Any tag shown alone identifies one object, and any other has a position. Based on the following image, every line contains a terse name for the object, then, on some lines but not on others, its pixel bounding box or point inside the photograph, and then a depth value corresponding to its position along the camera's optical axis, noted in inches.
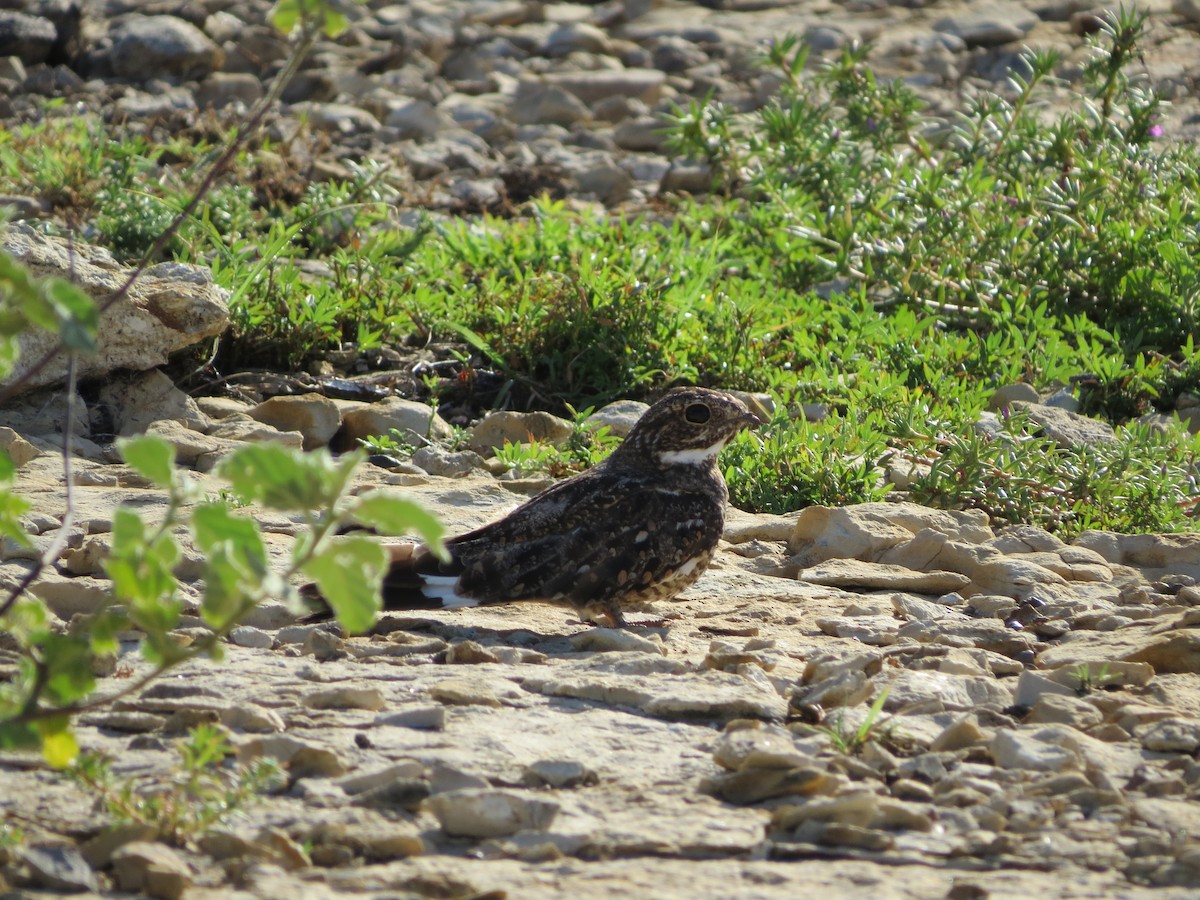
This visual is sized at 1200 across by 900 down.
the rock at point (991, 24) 977.5
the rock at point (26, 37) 865.5
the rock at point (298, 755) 251.4
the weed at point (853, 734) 275.1
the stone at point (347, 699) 285.0
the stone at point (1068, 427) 502.9
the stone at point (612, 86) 927.7
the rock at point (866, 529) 430.0
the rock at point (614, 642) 341.1
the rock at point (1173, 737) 280.5
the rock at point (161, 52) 880.3
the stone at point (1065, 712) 295.0
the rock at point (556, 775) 253.4
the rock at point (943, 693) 303.7
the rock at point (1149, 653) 328.5
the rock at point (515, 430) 513.7
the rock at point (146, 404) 494.0
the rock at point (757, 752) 253.8
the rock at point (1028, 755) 267.0
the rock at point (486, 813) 233.9
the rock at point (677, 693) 290.2
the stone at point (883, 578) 404.8
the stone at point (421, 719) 275.9
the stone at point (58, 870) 203.9
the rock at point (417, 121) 851.4
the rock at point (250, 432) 481.1
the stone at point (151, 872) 202.2
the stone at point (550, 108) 902.4
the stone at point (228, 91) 854.5
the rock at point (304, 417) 506.3
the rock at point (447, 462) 488.4
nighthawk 370.0
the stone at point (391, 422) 511.2
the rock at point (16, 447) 440.1
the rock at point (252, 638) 330.6
